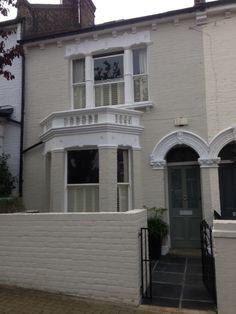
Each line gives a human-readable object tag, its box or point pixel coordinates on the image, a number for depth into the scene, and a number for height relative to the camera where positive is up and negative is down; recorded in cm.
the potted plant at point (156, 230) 883 -100
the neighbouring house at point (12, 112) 1134 +301
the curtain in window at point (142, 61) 1046 +432
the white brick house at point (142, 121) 923 +220
